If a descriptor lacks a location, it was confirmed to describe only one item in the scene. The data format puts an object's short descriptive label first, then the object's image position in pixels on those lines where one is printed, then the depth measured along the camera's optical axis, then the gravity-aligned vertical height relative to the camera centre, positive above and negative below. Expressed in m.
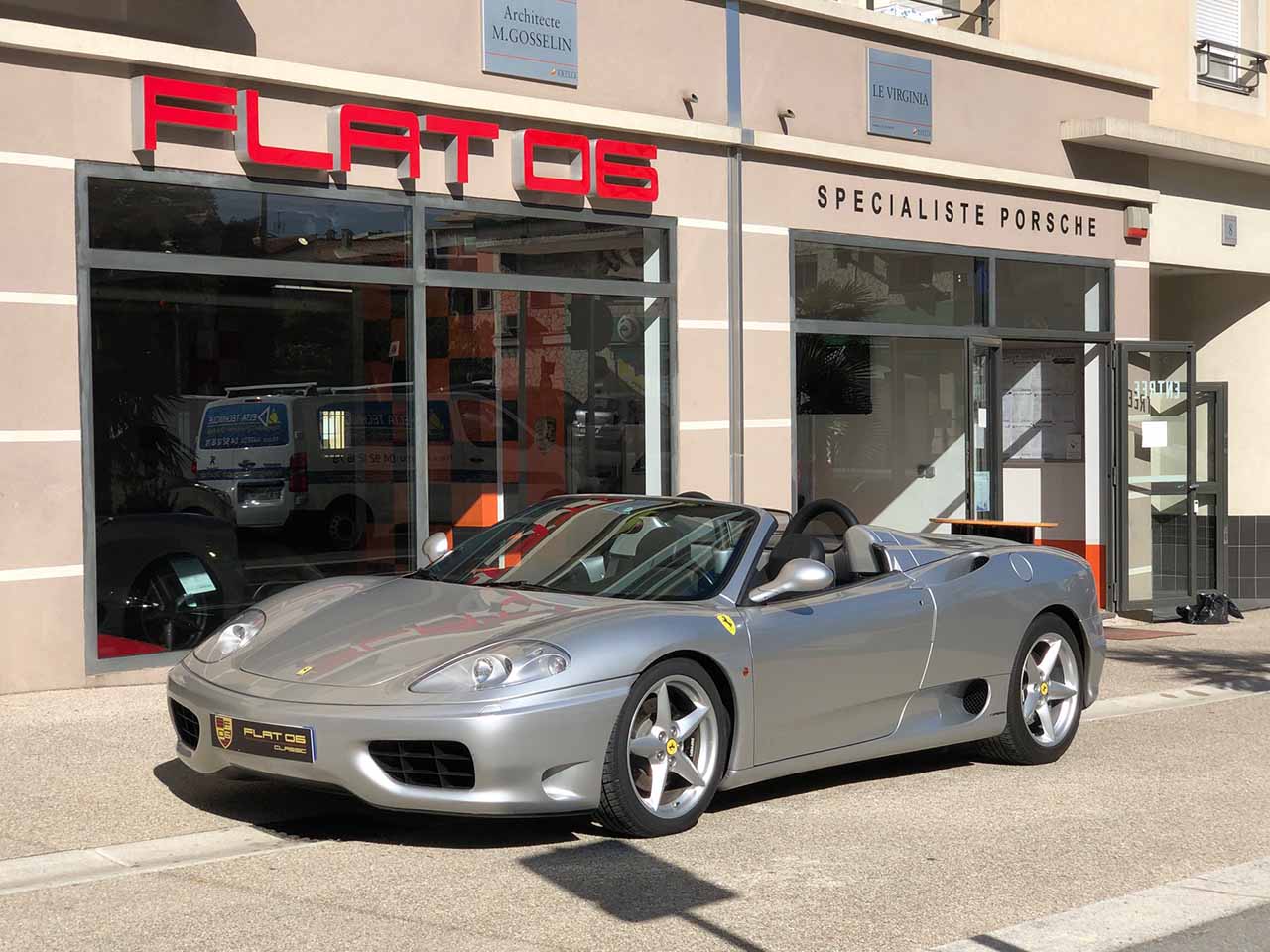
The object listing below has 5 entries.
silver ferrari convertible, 5.59 -0.83
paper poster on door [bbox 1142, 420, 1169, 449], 15.33 +0.09
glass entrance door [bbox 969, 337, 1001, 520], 14.46 +0.12
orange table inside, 12.84 -0.68
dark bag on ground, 14.81 -1.51
